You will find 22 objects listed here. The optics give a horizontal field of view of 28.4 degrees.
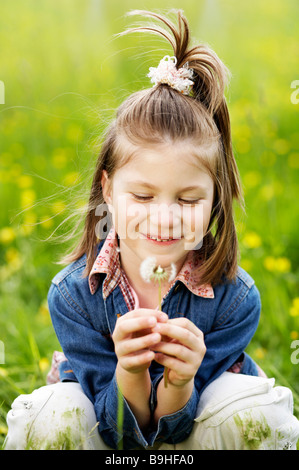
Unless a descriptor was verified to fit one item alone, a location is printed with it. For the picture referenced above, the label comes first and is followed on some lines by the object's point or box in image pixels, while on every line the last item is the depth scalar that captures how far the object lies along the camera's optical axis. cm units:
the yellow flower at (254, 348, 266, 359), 185
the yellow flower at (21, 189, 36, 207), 273
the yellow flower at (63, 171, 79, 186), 279
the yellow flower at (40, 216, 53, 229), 260
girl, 124
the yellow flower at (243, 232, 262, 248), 221
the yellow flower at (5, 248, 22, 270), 235
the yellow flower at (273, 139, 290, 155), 292
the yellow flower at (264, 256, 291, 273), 209
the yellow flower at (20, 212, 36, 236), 250
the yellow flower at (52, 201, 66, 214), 253
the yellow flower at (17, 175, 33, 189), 290
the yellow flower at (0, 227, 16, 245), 259
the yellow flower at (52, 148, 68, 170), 301
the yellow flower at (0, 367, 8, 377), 167
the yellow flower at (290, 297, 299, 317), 191
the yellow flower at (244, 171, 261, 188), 273
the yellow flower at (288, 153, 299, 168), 284
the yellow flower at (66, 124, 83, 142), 323
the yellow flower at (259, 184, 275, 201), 219
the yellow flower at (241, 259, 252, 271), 221
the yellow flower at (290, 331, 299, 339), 184
